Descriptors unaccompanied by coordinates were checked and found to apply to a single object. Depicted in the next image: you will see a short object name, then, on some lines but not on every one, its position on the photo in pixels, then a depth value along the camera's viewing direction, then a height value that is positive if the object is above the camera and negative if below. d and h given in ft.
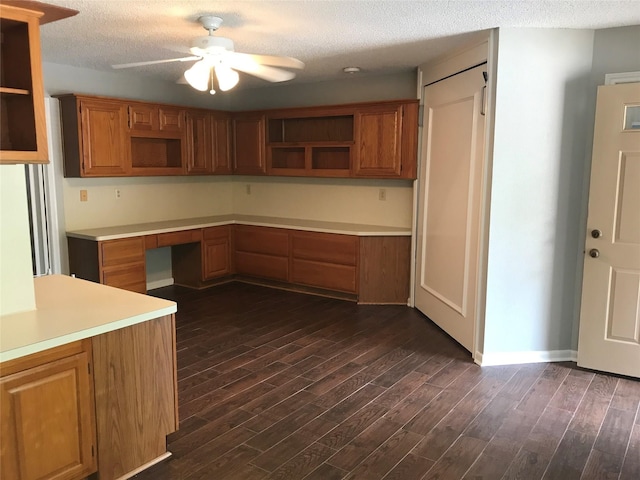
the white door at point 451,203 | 13.03 -0.86
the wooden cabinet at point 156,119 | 17.24 +1.82
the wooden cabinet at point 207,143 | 19.34 +1.12
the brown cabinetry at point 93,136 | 15.78 +1.10
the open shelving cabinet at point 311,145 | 18.93 +1.01
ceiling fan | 9.93 +2.18
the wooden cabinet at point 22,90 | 7.06 +1.11
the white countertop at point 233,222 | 16.56 -1.97
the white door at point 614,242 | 11.41 -1.57
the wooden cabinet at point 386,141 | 16.81 +1.06
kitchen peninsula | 6.56 -3.00
